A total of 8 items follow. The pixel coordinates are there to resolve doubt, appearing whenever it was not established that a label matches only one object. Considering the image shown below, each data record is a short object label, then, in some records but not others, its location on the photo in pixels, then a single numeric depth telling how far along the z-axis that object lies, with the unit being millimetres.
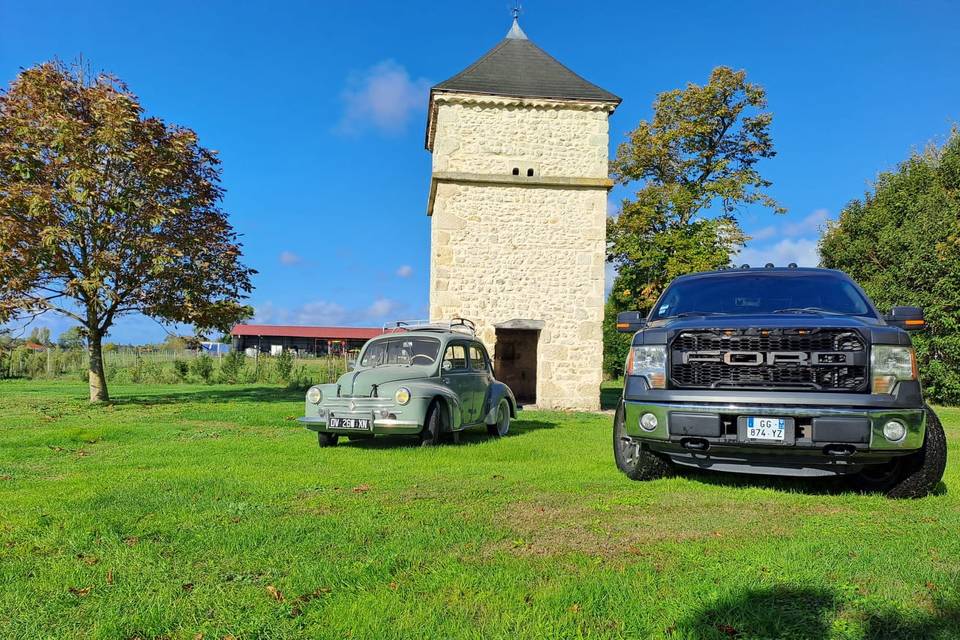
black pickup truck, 4789
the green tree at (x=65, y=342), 45012
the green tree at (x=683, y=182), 25062
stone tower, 17797
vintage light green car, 8289
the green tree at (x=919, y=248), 20266
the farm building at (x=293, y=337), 52375
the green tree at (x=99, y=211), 14391
